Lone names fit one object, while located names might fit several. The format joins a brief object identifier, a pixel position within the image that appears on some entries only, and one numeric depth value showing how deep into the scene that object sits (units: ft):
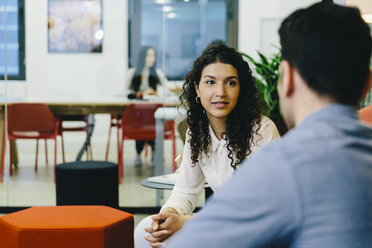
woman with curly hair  6.54
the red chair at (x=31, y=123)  15.15
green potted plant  11.80
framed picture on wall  15.80
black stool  11.26
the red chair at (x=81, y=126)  15.51
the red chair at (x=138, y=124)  15.21
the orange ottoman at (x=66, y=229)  6.63
